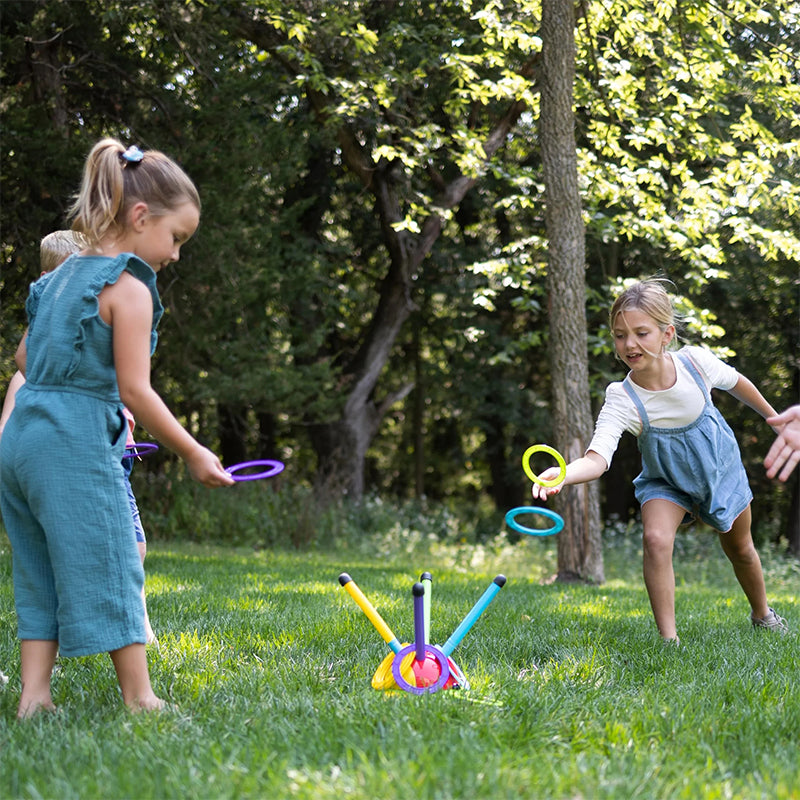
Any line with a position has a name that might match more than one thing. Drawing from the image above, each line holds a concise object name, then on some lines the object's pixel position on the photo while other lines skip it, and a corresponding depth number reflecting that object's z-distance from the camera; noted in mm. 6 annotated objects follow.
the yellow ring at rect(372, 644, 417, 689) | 3074
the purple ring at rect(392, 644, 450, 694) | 2992
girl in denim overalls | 4332
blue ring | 3401
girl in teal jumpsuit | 2717
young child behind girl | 4035
